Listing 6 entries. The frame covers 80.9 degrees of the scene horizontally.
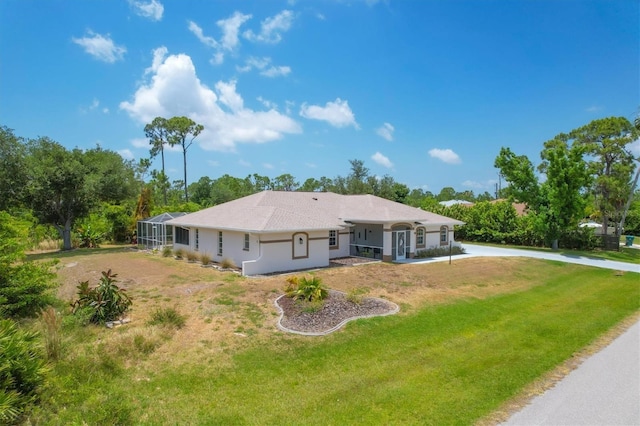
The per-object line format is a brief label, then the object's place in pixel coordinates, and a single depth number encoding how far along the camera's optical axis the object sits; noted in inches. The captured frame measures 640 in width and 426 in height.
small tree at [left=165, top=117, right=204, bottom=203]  1995.6
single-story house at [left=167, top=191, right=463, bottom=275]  770.8
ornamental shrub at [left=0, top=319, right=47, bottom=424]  214.2
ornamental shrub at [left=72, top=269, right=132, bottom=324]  413.7
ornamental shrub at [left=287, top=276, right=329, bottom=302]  489.7
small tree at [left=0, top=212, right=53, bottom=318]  362.3
